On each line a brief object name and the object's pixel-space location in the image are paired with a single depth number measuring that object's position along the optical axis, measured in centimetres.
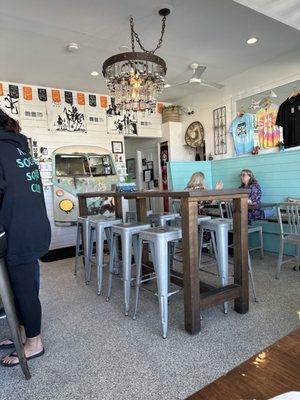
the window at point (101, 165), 532
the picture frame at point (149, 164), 699
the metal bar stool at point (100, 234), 295
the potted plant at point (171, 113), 635
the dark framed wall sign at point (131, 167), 745
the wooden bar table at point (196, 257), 204
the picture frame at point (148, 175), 695
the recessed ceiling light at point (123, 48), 389
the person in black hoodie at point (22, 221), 168
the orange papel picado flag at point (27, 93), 506
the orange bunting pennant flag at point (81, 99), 560
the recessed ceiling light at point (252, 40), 383
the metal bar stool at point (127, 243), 248
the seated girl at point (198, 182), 451
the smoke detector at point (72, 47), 373
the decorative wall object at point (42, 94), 521
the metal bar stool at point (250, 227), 377
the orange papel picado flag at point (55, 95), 535
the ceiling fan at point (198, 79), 408
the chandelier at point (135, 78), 284
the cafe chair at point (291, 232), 312
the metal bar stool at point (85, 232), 333
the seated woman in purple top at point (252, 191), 416
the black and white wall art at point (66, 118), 532
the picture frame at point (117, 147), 596
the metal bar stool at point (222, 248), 244
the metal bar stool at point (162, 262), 210
